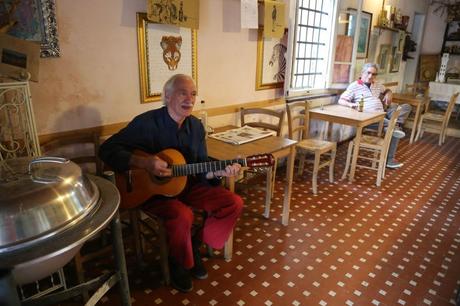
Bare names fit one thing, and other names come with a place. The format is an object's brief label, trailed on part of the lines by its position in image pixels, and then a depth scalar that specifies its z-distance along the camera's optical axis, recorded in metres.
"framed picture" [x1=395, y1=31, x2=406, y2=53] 5.81
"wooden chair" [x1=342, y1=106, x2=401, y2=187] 3.30
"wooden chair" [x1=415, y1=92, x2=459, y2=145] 5.02
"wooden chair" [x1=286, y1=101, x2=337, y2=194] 3.19
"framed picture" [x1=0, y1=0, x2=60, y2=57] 1.59
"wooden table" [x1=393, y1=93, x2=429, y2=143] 5.01
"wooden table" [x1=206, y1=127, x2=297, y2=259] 2.06
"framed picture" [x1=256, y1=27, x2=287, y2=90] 3.10
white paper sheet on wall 2.74
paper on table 2.31
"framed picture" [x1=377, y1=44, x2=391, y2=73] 5.47
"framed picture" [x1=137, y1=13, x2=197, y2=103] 2.18
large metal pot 0.93
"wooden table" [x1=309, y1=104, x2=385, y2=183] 3.31
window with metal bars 3.88
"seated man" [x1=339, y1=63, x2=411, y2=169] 3.92
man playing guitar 1.72
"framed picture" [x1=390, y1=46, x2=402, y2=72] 5.86
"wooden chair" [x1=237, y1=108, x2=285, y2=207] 2.63
